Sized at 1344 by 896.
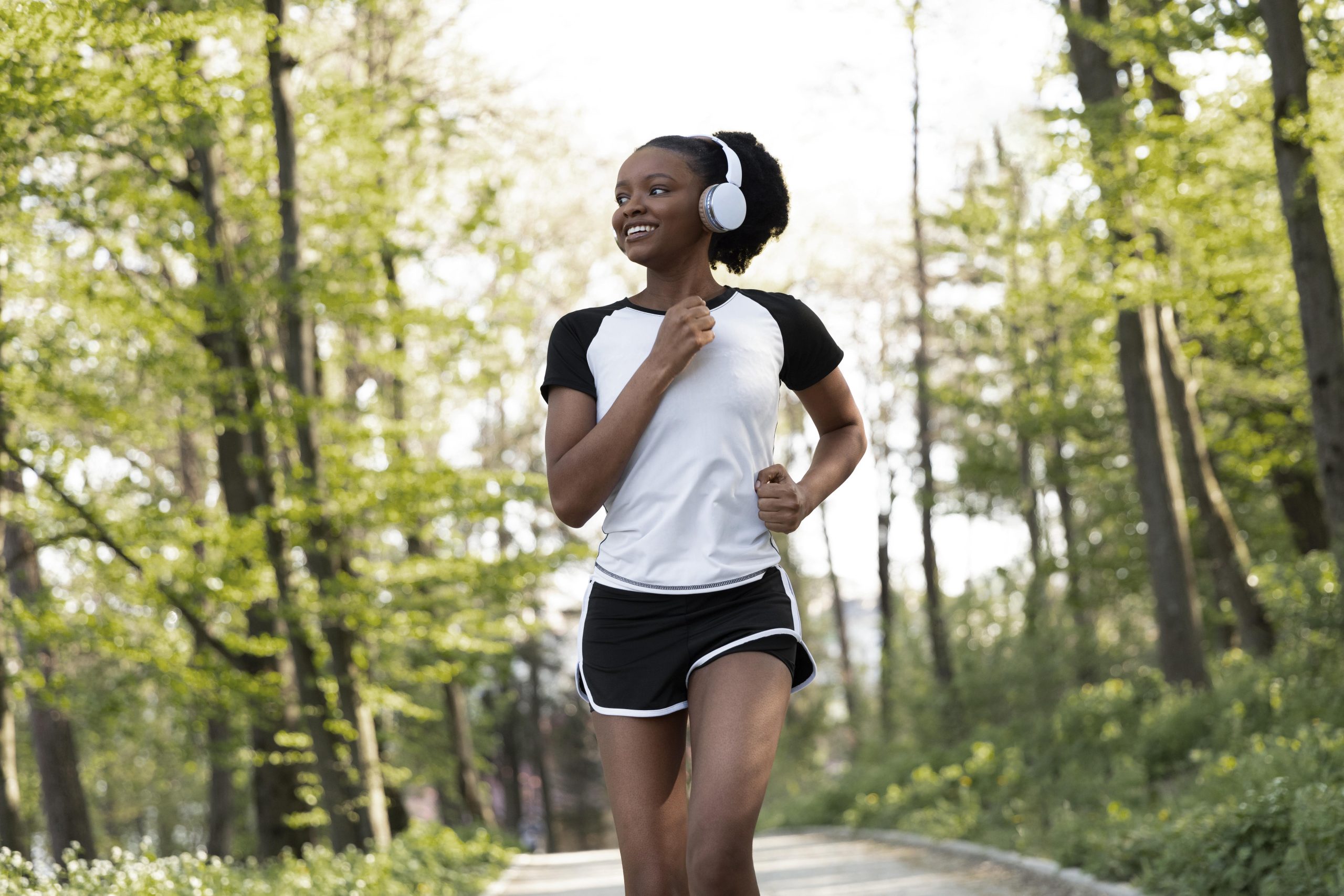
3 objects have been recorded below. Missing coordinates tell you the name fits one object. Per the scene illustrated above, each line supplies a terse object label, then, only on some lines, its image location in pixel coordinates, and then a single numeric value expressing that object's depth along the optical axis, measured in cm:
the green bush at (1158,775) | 548
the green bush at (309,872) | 552
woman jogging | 251
